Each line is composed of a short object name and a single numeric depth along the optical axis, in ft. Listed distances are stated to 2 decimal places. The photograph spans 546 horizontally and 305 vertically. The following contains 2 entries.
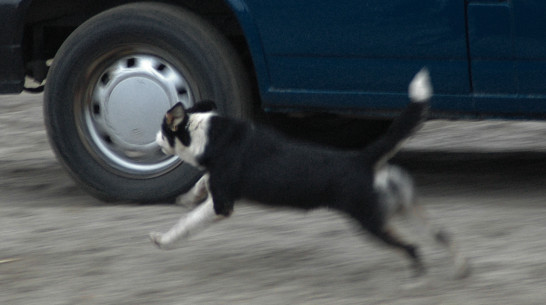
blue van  34.40
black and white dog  28.22
